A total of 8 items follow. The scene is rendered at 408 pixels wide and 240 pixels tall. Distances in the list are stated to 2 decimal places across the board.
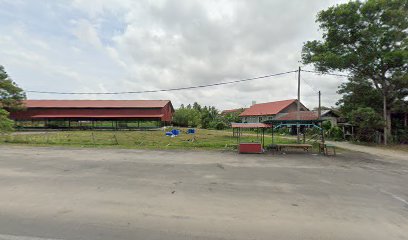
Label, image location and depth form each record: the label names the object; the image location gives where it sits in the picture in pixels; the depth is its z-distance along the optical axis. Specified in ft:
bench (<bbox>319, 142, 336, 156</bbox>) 52.86
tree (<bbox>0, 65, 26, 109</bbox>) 129.49
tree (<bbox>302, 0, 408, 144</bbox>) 66.59
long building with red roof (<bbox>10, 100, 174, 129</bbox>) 140.05
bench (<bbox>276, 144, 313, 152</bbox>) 55.36
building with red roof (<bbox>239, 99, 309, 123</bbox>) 144.24
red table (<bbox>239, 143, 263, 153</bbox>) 52.34
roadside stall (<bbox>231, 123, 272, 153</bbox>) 52.31
